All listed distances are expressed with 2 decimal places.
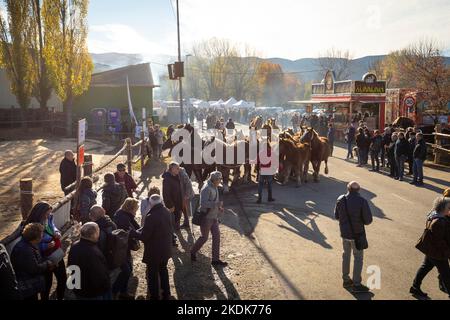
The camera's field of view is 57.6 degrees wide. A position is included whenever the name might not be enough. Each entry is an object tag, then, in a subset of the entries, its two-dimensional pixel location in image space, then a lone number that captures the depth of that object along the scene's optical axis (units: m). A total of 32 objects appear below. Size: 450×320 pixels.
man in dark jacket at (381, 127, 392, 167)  17.06
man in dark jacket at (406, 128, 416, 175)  14.95
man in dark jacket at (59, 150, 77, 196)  9.57
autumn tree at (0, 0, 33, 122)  28.66
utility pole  24.81
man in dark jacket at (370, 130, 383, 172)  16.86
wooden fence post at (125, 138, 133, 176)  14.32
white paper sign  8.05
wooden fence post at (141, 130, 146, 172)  17.16
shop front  28.42
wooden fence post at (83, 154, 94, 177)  10.41
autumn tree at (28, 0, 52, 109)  29.53
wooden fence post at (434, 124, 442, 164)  18.52
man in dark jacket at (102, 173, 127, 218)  7.44
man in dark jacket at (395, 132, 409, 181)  14.68
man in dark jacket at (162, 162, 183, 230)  8.23
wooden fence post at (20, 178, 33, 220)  8.01
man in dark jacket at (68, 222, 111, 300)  4.70
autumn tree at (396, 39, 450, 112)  23.41
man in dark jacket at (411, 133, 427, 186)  14.05
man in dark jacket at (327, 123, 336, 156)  20.63
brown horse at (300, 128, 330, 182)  14.64
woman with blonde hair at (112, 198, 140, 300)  5.91
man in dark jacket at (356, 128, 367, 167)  18.00
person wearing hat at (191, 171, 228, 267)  7.19
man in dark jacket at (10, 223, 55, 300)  4.72
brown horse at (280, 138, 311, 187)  13.34
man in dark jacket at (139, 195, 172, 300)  5.66
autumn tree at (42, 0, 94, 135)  28.47
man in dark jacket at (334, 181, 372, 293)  6.24
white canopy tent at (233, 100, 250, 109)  47.59
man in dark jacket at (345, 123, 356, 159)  20.35
